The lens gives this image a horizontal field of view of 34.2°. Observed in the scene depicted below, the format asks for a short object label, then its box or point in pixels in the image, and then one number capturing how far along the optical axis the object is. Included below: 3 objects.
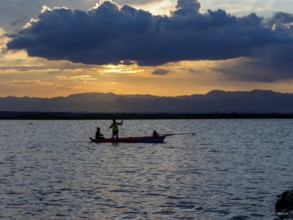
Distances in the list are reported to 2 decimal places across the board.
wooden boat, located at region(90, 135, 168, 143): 57.84
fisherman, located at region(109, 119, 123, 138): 55.78
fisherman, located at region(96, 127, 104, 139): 59.64
